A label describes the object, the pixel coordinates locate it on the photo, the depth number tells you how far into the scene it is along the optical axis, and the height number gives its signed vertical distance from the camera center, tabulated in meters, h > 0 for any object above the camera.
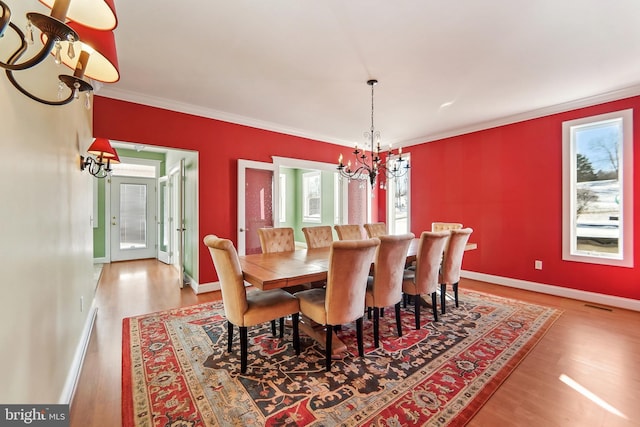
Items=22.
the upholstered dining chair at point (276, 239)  3.22 -0.33
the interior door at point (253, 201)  4.28 +0.18
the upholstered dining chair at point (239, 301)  2.02 -0.72
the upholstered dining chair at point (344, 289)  1.99 -0.59
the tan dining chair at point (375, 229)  3.93 -0.24
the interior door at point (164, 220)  6.10 -0.18
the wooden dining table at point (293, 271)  1.98 -0.47
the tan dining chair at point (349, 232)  3.74 -0.27
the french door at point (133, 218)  6.27 -0.13
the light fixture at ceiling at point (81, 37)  0.71 +0.61
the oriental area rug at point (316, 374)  1.65 -1.21
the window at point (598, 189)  3.35 +0.30
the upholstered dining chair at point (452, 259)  3.09 -0.54
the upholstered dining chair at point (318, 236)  3.52 -0.32
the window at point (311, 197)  7.33 +0.42
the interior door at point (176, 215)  4.29 -0.05
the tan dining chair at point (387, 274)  2.35 -0.55
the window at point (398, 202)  5.82 +0.22
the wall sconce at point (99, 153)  2.66 +0.60
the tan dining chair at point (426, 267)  2.72 -0.57
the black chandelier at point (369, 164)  5.28 +1.07
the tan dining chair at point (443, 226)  3.99 -0.21
